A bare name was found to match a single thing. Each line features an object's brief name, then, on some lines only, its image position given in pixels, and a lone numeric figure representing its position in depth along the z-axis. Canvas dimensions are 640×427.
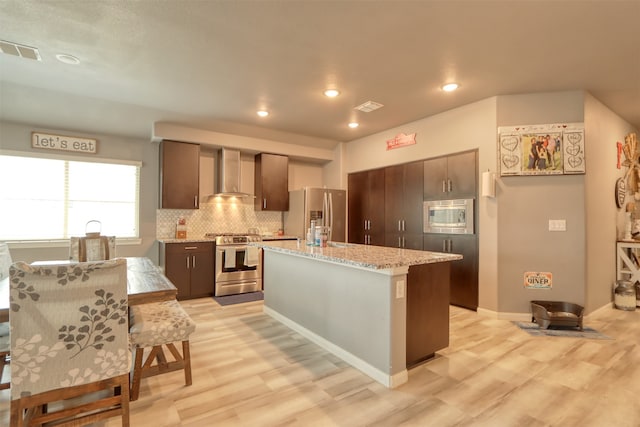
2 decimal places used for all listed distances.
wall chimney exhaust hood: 5.25
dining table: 1.83
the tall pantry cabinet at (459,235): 4.00
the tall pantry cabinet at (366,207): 5.39
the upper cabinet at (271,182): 5.62
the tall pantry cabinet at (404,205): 4.71
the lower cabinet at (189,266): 4.58
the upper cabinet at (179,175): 4.80
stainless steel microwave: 4.05
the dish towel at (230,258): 4.91
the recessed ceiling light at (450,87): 3.40
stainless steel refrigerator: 5.57
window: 4.25
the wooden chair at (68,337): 1.49
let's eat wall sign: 4.33
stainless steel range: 4.88
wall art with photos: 3.57
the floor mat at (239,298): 4.52
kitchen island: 2.28
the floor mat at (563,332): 3.18
